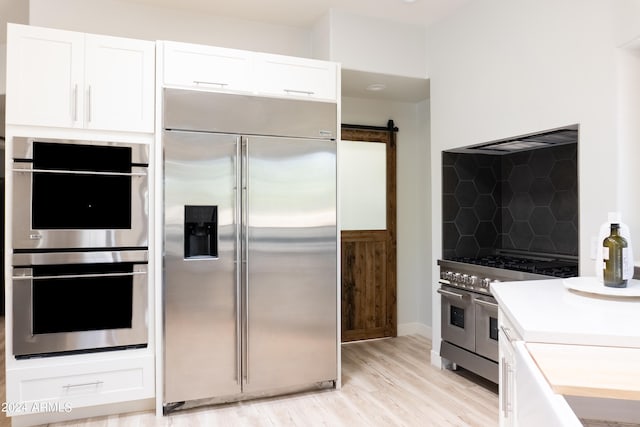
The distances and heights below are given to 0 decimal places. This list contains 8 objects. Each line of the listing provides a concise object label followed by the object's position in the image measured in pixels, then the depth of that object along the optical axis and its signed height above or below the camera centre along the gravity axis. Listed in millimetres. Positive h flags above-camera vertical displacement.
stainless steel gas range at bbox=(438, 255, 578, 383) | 2945 -596
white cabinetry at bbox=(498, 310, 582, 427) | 673 -358
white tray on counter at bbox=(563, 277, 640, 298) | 1721 -280
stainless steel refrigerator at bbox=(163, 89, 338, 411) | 2801 -179
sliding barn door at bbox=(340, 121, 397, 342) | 4398 -131
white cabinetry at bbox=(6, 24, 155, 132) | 2535 +826
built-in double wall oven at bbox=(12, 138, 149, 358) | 2533 -160
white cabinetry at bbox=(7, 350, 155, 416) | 2527 -968
